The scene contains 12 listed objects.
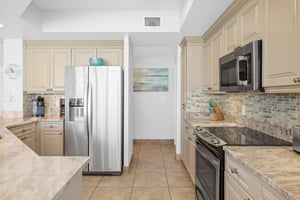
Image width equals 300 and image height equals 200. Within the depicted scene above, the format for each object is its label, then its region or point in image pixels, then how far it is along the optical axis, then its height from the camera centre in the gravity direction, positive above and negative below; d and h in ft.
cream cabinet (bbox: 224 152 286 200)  2.57 -1.64
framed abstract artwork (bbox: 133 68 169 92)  13.69 +1.61
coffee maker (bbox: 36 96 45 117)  9.48 -0.61
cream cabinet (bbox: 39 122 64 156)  8.64 -2.15
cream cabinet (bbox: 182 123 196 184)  6.99 -2.58
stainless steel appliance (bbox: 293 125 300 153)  3.37 -0.86
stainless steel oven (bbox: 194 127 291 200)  4.04 -1.46
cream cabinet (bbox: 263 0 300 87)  3.15 +1.20
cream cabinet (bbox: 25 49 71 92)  9.36 +1.74
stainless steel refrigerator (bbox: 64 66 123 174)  8.22 -0.93
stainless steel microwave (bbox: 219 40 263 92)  4.00 +0.85
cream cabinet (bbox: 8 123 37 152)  7.41 -1.76
